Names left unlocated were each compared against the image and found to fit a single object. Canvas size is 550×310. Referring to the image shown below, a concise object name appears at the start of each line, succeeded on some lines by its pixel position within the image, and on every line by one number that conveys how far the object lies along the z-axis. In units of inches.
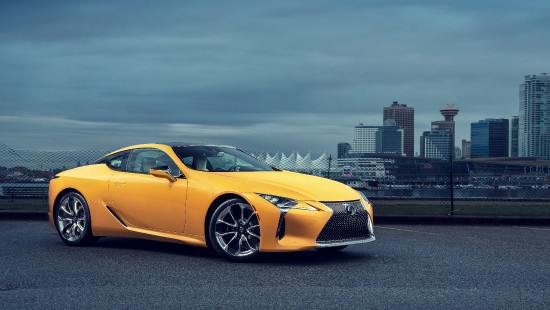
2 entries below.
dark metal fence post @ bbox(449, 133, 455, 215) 662.3
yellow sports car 325.7
